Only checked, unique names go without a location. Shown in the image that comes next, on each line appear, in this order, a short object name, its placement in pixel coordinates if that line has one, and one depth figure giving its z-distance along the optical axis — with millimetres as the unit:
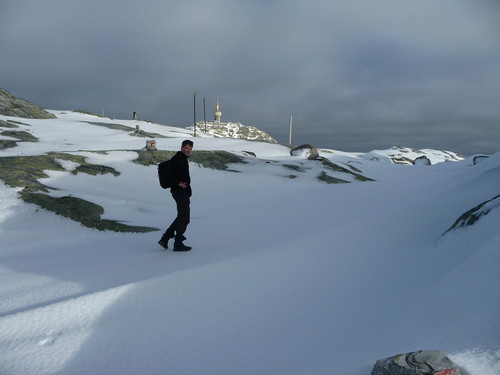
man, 6188
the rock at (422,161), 46881
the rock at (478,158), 30008
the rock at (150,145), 16297
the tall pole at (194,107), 50641
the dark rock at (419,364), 2158
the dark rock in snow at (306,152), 23969
